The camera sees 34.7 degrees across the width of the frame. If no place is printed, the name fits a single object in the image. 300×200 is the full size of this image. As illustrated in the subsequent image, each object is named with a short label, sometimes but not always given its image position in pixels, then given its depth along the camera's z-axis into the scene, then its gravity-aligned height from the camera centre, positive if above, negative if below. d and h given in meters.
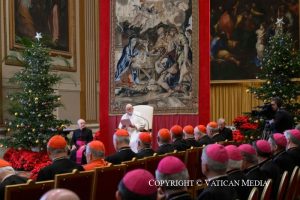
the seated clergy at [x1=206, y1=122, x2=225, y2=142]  9.85 -0.87
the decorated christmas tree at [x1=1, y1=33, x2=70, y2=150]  11.94 -0.36
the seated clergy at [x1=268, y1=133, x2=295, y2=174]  5.93 -0.84
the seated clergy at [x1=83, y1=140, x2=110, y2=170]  5.98 -0.79
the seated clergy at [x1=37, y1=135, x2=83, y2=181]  5.21 -0.80
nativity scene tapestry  12.78 +0.94
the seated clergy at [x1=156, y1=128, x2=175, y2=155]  7.71 -0.84
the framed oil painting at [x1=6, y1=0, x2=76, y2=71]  13.48 +2.06
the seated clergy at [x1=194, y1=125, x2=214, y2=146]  9.23 -0.92
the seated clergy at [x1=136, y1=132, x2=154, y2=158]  7.23 -0.85
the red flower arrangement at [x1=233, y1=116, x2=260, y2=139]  13.18 -1.09
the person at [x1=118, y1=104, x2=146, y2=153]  11.52 -0.81
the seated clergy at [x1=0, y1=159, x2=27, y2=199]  4.38 -0.80
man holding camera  8.88 -0.60
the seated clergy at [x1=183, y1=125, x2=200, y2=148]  8.70 -0.88
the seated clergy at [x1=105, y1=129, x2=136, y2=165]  6.67 -0.86
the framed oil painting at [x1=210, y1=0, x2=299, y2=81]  17.20 +2.13
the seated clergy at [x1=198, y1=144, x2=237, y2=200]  3.79 -0.61
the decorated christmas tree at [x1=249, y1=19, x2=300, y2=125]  13.36 +0.39
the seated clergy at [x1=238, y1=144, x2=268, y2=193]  4.91 -0.77
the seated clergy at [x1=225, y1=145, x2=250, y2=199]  4.37 -0.74
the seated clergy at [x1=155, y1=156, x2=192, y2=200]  3.12 -0.58
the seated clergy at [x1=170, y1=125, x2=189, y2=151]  8.24 -0.83
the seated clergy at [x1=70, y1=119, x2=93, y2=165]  12.01 -1.16
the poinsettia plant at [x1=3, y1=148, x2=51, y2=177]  11.38 -1.66
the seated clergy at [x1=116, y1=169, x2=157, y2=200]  2.51 -0.52
